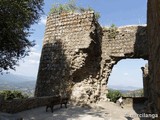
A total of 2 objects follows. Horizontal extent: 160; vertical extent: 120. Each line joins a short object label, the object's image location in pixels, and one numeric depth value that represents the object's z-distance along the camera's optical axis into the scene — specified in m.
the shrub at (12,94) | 10.39
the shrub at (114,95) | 12.64
